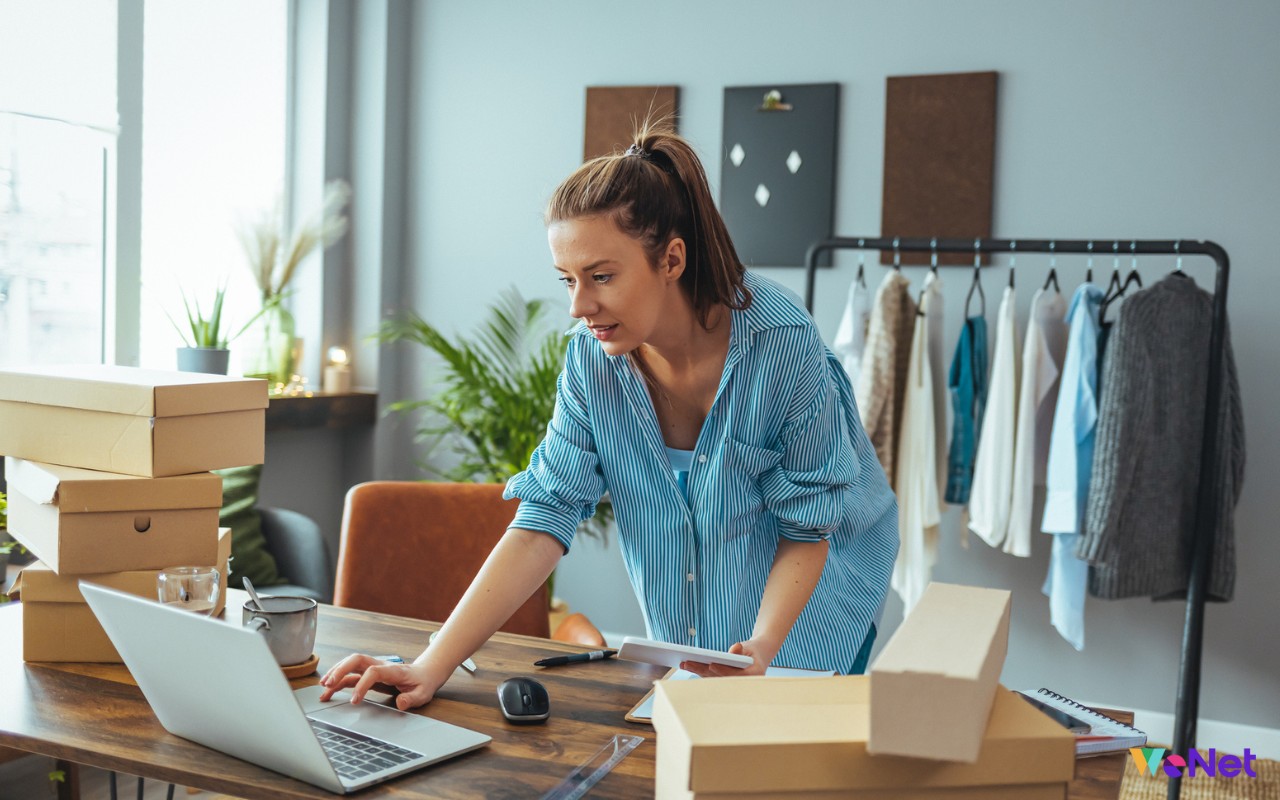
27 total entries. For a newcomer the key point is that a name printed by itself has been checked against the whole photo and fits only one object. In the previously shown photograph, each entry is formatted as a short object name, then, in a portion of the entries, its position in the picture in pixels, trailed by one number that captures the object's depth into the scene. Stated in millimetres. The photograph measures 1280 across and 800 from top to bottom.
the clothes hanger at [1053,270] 3006
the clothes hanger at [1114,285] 2975
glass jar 3811
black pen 1536
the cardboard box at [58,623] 1445
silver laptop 1014
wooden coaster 1411
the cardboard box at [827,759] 879
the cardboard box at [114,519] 1432
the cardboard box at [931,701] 839
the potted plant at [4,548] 2133
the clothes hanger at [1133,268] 2959
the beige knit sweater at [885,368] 3211
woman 1478
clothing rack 2877
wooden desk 1104
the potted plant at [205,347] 3207
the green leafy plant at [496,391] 3613
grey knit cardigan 2922
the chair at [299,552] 3189
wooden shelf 3646
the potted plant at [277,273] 3668
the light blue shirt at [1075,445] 3021
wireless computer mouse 1293
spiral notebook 1241
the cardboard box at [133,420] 1468
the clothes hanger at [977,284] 3349
